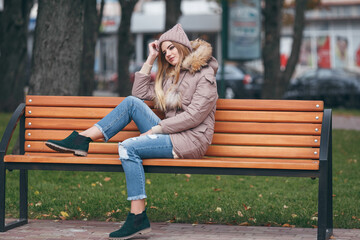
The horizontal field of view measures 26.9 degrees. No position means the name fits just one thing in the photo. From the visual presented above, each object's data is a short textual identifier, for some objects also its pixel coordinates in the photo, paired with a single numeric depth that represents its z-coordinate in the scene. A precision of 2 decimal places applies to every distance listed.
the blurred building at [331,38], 41.53
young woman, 5.39
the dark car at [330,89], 23.31
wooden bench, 5.30
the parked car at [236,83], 26.05
